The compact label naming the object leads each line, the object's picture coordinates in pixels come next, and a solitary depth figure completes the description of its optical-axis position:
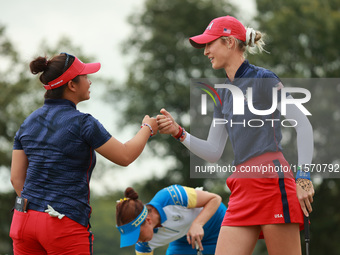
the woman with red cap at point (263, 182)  7.62
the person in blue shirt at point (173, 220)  10.94
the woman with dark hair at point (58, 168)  7.09
